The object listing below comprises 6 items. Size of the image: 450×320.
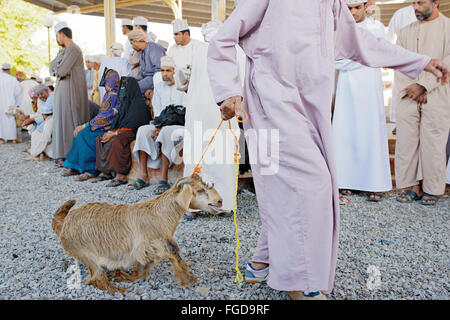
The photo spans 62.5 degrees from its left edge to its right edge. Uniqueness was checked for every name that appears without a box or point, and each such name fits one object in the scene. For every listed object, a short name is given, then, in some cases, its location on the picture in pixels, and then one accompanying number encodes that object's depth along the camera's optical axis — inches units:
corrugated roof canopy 489.4
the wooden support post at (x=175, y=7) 441.1
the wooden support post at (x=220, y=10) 257.4
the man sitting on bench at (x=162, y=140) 188.2
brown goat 87.9
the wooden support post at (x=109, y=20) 391.5
